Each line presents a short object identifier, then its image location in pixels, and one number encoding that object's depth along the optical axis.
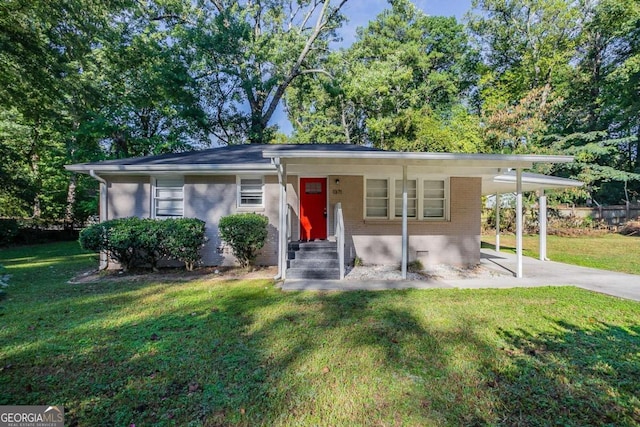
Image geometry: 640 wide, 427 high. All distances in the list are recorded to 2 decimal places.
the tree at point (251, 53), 16.36
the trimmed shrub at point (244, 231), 7.08
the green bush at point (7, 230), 13.79
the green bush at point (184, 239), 7.02
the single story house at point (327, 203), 8.07
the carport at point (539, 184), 8.69
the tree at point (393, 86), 17.70
